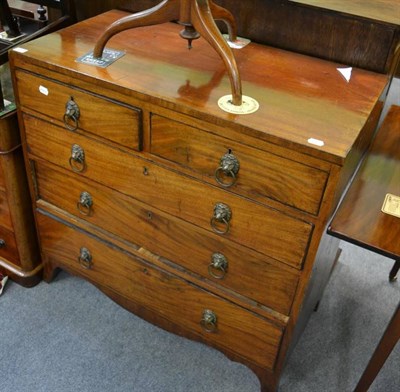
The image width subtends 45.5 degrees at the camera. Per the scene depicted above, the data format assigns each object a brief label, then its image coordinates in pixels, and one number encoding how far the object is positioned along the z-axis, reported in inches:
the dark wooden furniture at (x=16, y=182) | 54.8
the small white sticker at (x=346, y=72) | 45.8
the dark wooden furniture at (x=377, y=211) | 38.4
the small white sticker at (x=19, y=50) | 46.9
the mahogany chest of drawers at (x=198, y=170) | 39.2
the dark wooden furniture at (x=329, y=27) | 45.5
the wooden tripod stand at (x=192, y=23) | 40.2
